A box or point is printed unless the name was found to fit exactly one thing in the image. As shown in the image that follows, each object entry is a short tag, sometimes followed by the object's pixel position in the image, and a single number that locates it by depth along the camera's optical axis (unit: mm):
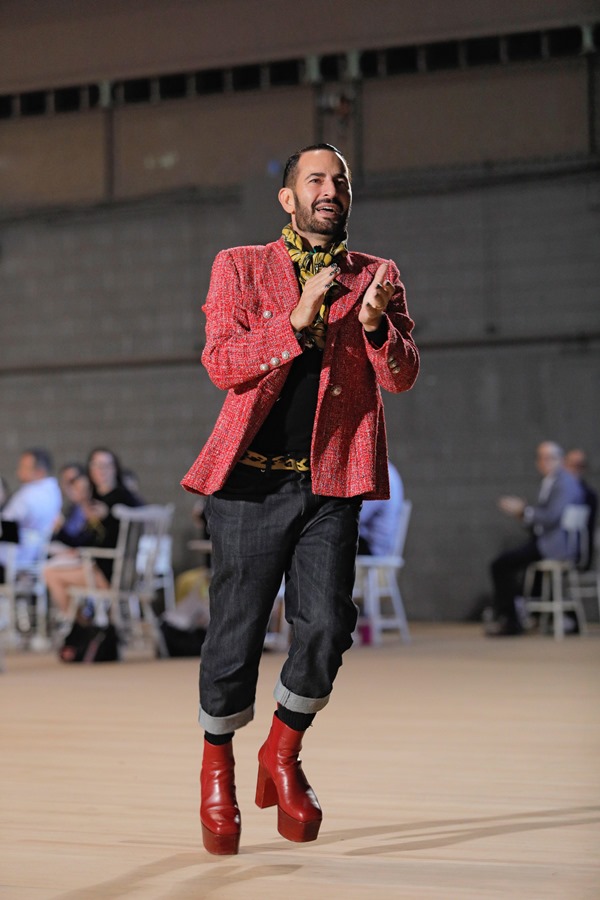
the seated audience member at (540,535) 15422
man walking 3949
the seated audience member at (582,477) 15844
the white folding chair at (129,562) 13195
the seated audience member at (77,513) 13812
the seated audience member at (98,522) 13516
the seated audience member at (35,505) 14531
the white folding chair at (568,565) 15359
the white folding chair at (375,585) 13969
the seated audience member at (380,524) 13844
